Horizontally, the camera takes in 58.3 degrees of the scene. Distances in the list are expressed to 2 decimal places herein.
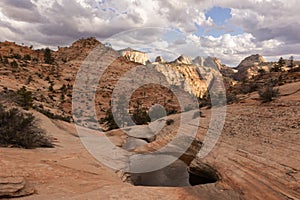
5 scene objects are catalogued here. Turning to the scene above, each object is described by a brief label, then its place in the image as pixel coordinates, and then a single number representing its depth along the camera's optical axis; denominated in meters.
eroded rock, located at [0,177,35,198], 5.81
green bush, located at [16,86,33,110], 19.73
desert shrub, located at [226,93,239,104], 21.62
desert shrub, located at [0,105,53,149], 9.95
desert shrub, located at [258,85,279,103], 17.64
